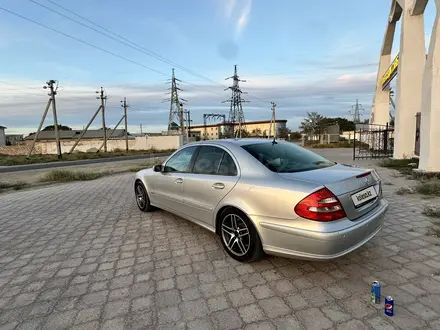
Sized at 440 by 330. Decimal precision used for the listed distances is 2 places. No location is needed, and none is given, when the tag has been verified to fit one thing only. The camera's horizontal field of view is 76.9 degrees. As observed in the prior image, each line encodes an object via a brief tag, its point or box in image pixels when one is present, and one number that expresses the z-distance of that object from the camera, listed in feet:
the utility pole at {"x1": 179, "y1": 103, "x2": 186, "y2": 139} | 131.64
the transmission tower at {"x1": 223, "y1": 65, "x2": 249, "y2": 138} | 180.73
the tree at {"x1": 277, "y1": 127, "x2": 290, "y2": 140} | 210.92
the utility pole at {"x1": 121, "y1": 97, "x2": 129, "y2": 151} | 147.69
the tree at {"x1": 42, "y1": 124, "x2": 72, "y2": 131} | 334.34
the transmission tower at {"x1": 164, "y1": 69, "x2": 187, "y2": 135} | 179.52
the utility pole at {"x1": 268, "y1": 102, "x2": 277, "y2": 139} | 165.37
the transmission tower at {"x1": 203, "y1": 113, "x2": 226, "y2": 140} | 247.97
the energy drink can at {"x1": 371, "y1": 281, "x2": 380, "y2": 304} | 7.93
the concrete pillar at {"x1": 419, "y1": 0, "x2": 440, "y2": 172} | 25.93
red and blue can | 7.36
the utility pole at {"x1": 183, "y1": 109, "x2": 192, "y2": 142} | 180.70
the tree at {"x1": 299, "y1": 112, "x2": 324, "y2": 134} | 147.79
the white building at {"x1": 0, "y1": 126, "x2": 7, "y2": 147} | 249.14
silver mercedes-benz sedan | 8.47
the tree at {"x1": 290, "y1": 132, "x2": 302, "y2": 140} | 224.74
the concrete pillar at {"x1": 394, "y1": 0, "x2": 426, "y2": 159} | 41.75
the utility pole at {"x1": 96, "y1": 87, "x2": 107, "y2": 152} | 123.13
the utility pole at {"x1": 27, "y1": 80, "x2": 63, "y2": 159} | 94.07
